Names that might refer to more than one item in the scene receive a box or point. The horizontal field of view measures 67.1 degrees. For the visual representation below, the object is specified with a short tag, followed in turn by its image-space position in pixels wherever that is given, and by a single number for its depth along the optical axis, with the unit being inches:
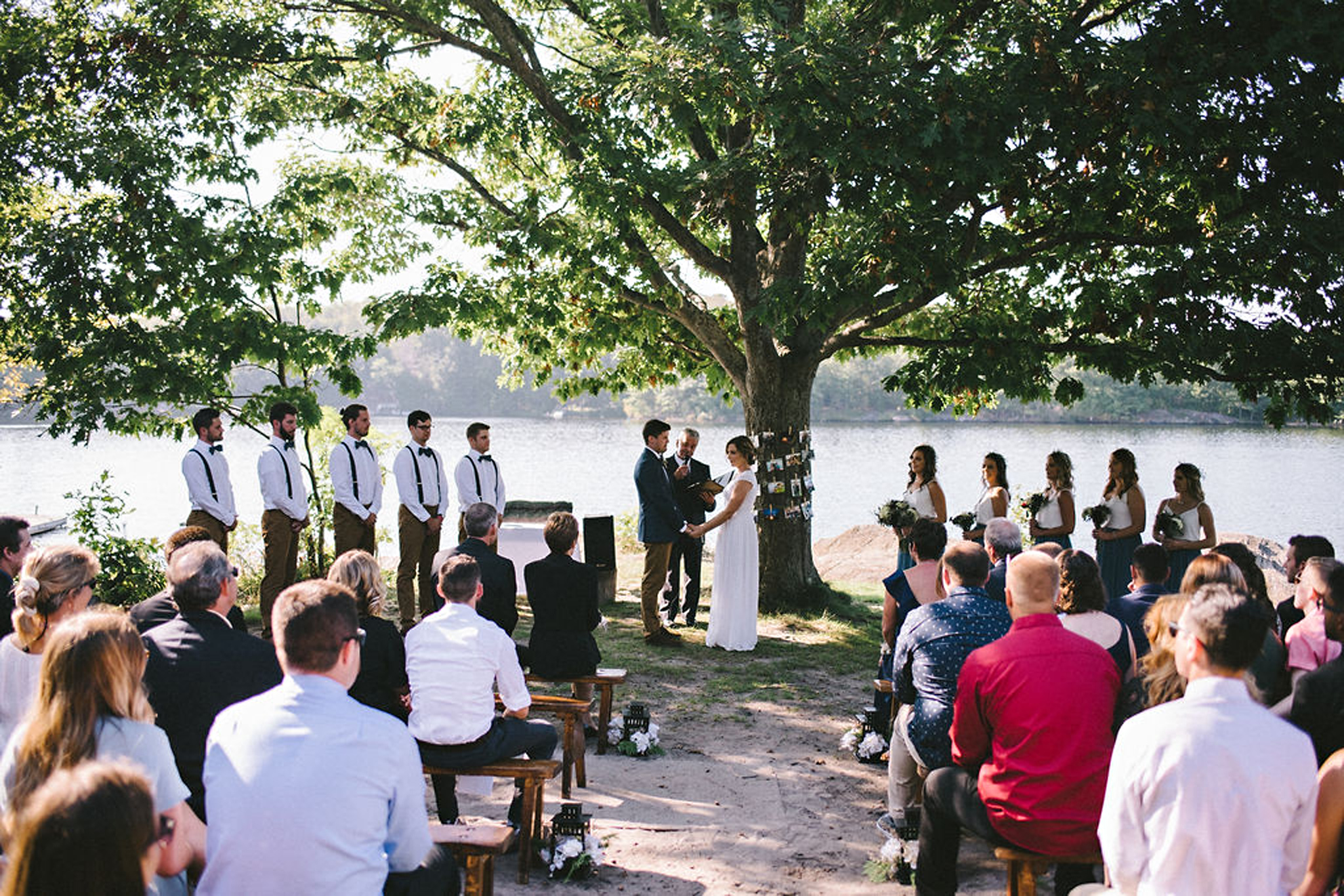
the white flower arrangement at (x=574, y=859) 187.8
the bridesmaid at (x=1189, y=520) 342.6
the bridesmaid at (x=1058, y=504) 359.3
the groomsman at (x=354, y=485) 396.2
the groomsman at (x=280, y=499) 380.8
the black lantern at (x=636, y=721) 269.0
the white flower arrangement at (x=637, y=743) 262.7
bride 381.7
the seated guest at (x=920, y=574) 229.8
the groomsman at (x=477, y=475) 426.9
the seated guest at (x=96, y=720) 106.7
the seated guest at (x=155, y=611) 178.4
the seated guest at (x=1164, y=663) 146.0
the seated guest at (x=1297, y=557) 228.4
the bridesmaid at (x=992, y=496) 358.3
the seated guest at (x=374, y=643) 189.5
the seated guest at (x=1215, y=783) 111.4
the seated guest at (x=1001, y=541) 254.7
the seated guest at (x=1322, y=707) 137.9
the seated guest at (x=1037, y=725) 149.9
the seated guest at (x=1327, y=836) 114.0
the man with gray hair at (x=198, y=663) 147.9
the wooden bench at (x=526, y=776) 186.9
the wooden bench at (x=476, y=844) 153.9
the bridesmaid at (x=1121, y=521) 356.2
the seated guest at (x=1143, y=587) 209.3
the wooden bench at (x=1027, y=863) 150.9
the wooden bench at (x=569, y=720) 224.8
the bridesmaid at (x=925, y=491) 363.9
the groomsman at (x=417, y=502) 410.6
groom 390.9
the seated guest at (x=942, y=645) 180.5
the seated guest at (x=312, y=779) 106.9
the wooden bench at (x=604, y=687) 253.0
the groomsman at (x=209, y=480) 364.5
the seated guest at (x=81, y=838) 71.5
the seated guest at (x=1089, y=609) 183.3
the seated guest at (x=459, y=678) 185.9
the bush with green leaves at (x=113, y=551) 416.8
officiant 436.8
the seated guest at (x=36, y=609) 144.6
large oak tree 311.1
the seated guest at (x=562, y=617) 247.9
